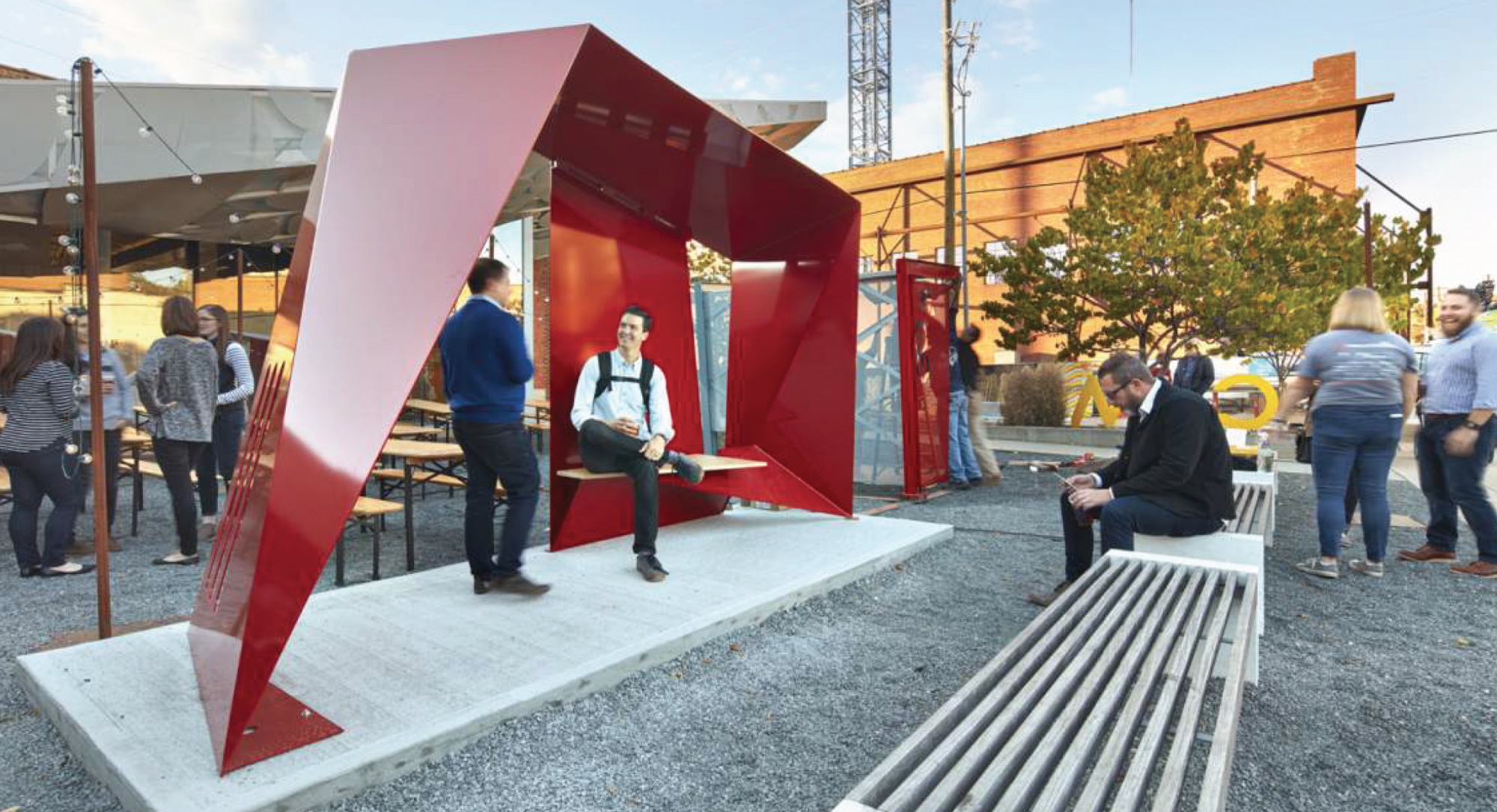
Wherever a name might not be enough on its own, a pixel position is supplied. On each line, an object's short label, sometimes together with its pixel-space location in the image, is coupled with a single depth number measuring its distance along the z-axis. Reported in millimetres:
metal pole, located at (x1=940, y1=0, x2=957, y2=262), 17125
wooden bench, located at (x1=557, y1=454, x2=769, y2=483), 5230
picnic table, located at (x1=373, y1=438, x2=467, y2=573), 5227
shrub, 14680
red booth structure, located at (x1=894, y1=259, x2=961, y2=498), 7992
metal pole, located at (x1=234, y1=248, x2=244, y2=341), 14078
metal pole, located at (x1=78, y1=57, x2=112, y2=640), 3330
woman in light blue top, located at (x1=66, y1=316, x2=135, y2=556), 5574
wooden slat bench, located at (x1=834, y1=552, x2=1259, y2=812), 1670
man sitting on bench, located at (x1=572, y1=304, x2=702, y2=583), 4590
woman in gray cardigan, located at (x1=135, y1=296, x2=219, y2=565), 5219
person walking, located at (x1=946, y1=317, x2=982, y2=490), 8961
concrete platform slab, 2381
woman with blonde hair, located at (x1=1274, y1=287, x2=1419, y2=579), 4824
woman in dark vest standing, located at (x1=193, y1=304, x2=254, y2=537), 5773
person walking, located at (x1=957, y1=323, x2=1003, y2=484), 9328
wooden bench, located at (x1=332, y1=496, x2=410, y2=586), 4660
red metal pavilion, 2314
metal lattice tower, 45688
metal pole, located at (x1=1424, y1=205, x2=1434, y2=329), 18375
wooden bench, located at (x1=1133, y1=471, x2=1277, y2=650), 3770
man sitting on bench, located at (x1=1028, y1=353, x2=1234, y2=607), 3852
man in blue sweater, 3969
